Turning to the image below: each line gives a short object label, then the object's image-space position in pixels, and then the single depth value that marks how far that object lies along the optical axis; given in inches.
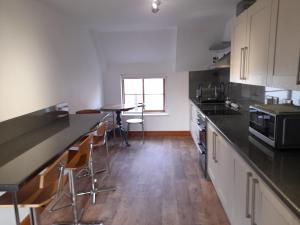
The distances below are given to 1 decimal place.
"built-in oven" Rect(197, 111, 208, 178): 131.0
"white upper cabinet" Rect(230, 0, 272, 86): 77.5
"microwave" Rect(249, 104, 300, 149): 64.4
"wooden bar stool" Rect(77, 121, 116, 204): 110.0
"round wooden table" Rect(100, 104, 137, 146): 185.8
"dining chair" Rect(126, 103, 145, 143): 202.7
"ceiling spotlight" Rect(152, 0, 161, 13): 106.9
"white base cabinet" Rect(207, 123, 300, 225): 47.8
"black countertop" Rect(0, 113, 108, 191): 53.5
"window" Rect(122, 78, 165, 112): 228.4
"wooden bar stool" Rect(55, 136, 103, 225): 90.3
